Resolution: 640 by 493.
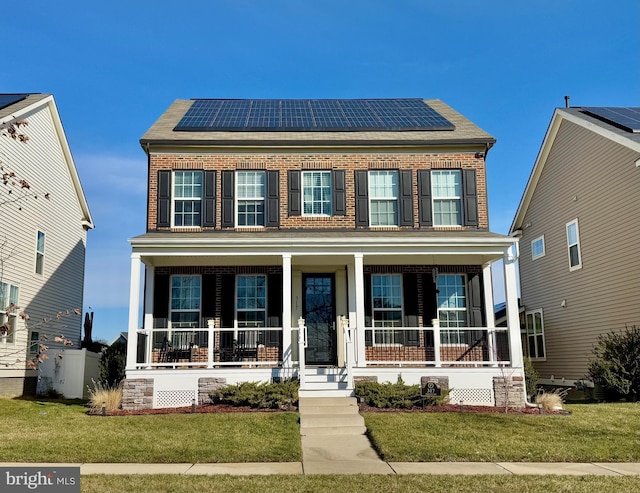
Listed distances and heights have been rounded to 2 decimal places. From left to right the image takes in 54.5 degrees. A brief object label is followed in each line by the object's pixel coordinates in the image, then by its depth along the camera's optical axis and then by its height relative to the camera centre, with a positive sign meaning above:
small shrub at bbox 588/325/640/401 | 14.48 -0.54
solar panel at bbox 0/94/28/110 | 17.45 +7.45
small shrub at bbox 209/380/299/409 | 12.25 -0.91
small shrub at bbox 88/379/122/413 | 12.54 -1.01
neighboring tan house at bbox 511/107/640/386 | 16.52 +3.19
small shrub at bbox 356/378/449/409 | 12.29 -0.98
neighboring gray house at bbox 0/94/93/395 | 16.75 +3.53
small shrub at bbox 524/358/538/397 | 14.27 -0.81
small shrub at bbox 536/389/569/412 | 12.86 -1.18
